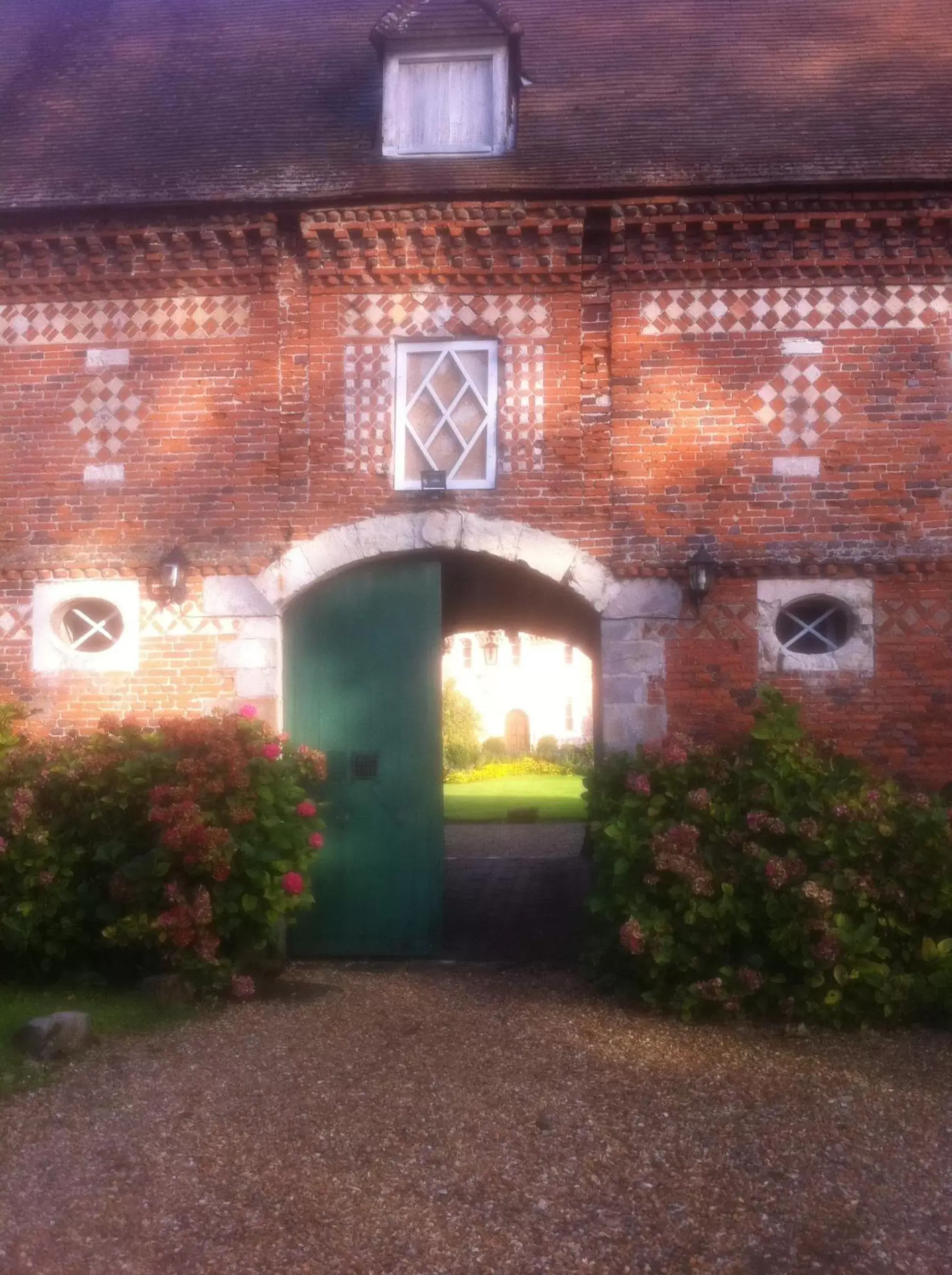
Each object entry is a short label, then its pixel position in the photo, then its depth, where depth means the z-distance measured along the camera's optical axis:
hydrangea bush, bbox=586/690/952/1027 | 6.39
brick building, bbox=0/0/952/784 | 7.92
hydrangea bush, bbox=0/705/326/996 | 6.84
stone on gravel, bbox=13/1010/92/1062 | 5.89
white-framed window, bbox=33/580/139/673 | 8.23
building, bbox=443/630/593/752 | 43.62
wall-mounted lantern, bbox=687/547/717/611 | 7.73
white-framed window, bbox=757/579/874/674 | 7.86
